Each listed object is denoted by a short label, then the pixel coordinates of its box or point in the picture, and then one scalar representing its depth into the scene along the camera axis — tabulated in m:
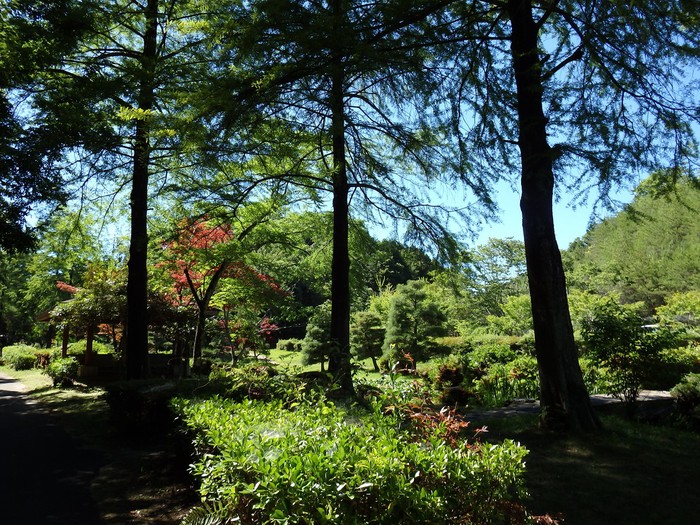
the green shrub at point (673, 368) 7.78
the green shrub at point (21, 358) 23.78
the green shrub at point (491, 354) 14.71
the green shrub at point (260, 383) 4.34
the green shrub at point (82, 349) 19.48
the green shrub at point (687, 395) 7.19
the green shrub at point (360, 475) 2.00
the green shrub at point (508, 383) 9.63
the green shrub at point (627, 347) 7.21
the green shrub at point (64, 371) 14.67
